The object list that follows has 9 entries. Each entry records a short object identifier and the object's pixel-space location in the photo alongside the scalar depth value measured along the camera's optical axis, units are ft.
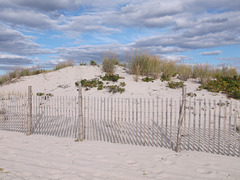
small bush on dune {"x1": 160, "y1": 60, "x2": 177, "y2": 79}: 50.42
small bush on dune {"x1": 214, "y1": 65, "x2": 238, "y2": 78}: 49.29
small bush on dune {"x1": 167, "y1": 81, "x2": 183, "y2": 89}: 44.20
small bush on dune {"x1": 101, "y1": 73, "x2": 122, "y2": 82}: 46.85
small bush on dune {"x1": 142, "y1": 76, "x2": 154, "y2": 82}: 46.71
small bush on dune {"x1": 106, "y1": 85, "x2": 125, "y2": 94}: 41.97
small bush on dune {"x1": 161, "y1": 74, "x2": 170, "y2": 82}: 47.93
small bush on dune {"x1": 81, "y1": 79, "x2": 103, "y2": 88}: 46.44
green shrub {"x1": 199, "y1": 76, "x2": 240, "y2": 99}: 40.16
